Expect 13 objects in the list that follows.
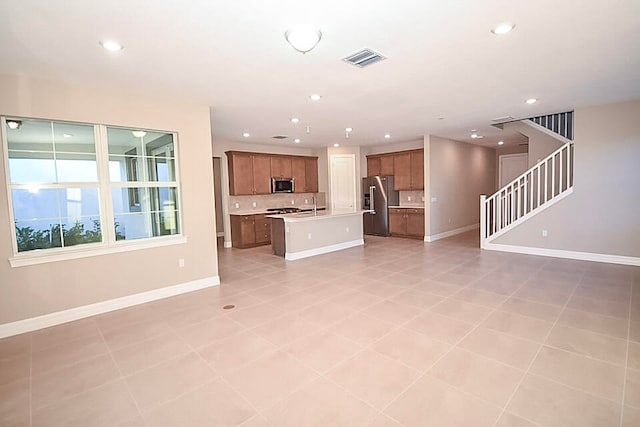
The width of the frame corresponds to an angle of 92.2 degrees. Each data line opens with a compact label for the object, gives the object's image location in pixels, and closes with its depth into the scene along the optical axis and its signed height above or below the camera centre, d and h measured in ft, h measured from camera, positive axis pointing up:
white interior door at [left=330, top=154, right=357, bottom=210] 30.42 +1.37
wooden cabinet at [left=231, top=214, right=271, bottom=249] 24.84 -2.72
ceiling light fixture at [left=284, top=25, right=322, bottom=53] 7.77 +4.04
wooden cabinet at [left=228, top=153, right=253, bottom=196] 25.05 +1.98
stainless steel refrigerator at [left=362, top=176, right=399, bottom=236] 28.63 -0.73
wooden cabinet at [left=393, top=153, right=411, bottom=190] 27.34 +1.96
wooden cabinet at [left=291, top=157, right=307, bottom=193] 28.86 +2.10
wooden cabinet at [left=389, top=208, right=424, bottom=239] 26.50 -2.67
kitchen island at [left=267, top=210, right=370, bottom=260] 20.39 -2.62
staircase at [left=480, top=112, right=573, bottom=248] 19.02 +0.18
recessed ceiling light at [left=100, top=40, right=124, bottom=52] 8.38 +4.37
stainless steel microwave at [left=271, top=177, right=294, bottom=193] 27.35 +1.06
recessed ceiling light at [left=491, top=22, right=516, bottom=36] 8.08 +4.32
